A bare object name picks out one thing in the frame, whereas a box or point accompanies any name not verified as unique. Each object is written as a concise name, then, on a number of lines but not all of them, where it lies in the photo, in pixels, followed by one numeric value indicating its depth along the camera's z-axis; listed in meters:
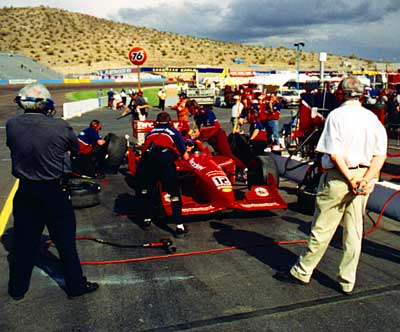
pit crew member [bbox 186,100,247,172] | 8.76
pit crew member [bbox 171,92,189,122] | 11.70
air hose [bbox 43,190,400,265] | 5.24
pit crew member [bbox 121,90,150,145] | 14.44
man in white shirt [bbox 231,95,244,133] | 13.27
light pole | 34.23
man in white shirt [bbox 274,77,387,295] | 4.09
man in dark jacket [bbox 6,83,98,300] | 4.08
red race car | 6.57
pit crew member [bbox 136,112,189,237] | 6.28
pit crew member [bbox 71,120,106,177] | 9.91
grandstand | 57.81
